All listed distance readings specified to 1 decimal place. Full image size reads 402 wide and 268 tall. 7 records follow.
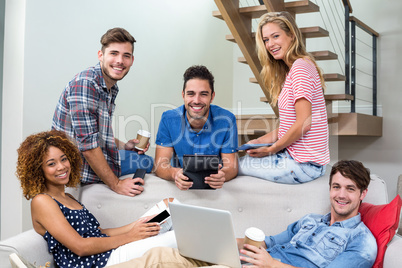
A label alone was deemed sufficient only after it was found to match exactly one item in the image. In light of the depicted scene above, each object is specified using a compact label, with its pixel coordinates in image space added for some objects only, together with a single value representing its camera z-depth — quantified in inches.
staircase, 143.1
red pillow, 71.4
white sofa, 89.9
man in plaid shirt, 89.7
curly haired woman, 74.6
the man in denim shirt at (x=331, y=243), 67.6
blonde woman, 90.4
